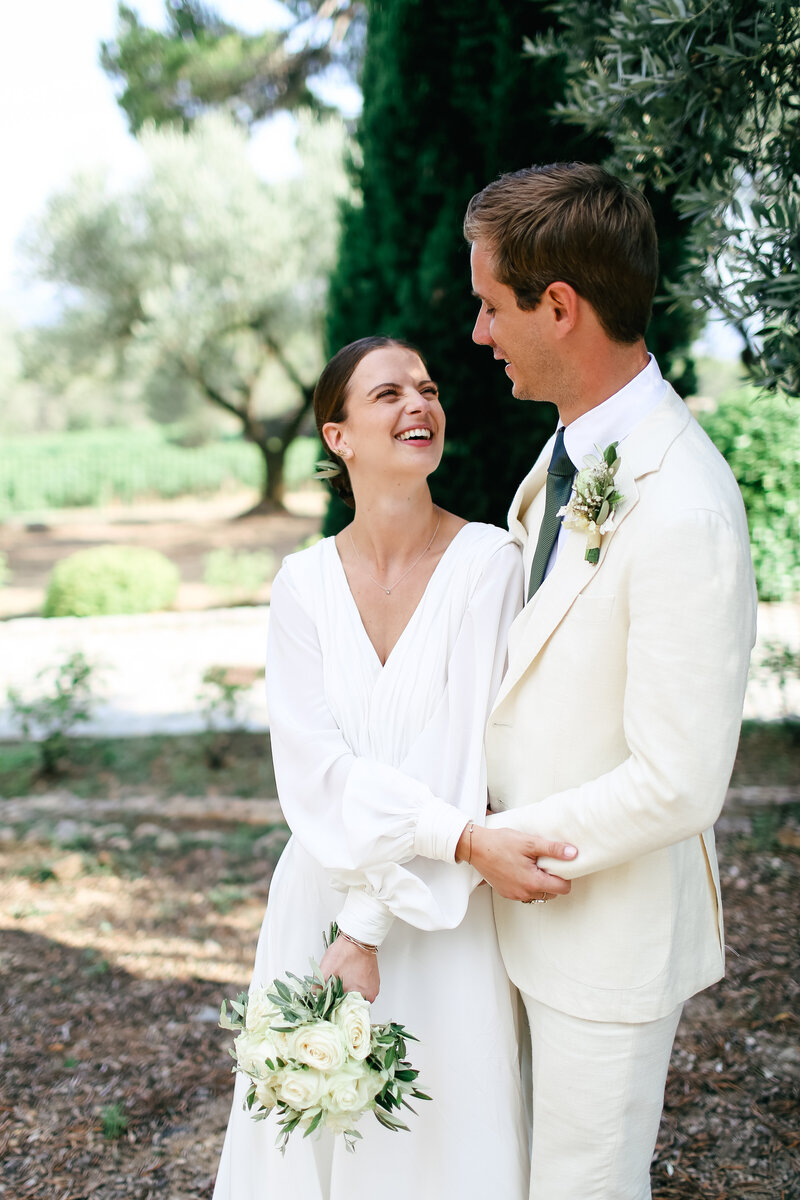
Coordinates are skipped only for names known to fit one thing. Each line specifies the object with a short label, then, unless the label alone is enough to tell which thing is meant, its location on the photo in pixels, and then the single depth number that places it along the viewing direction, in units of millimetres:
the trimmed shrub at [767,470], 8289
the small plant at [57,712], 5926
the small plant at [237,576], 12641
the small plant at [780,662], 5621
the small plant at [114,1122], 2898
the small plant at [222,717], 6082
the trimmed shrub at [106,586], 11656
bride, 1857
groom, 1527
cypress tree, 4062
